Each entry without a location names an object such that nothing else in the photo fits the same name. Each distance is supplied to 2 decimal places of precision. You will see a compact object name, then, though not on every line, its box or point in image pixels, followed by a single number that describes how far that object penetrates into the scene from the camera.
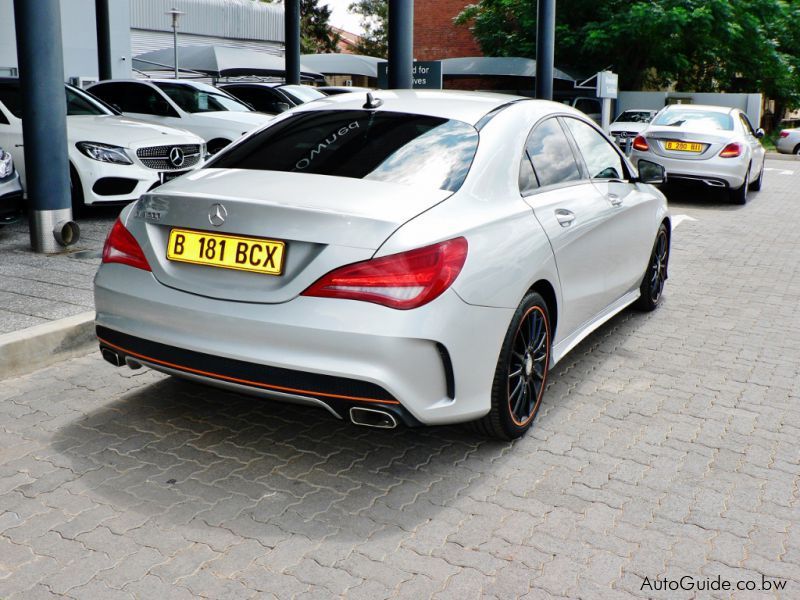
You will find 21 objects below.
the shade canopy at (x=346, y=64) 37.69
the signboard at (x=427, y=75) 13.21
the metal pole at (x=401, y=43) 11.27
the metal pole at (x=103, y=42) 18.66
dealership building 23.22
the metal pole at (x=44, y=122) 7.54
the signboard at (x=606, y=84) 18.84
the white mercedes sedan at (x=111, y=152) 9.29
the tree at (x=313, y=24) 67.50
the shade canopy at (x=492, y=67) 36.25
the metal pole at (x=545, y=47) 17.09
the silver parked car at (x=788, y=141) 30.26
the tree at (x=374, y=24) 72.06
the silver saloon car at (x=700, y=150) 13.64
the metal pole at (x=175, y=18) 24.85
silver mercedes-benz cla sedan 3.46
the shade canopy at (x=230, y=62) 26.14
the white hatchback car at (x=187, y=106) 12.92
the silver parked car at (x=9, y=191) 7.79
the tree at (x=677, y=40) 33.28
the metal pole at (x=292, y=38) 19.19
